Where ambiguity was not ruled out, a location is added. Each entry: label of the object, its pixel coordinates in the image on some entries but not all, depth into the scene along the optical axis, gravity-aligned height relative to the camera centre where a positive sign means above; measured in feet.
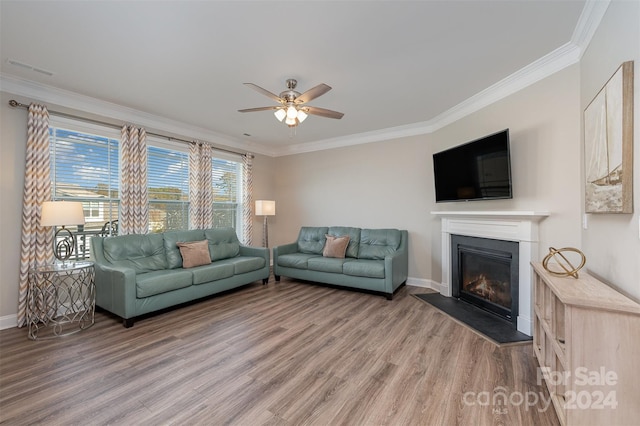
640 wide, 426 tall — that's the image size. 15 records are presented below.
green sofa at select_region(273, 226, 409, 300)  13.12 -2.62
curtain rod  9.87 +3.95
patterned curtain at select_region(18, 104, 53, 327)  9.99 +0.50
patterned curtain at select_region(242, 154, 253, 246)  18.57 +1.02
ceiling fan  8.79 +3.60
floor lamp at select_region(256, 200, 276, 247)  18.10 +0.26
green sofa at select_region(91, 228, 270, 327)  10.09 -2.58
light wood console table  4.32 -2.42
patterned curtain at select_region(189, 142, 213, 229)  15.46 +1.47
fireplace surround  9.12 -0.79
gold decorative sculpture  6.00 -1.36
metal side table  9.56 -3.41
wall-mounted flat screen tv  9.86 +1.71
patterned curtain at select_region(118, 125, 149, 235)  12.64 +1.47
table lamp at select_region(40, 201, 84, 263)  9.28 -0.07
